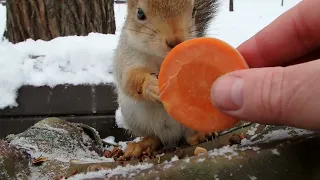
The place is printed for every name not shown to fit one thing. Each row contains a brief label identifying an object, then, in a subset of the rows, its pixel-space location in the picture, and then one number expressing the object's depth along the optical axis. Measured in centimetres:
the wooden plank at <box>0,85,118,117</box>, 52
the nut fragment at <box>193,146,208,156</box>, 29
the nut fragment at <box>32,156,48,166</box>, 31
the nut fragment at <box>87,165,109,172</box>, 28
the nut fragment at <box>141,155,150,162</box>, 34
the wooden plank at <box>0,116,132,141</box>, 52
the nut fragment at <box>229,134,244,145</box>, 31
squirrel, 33
